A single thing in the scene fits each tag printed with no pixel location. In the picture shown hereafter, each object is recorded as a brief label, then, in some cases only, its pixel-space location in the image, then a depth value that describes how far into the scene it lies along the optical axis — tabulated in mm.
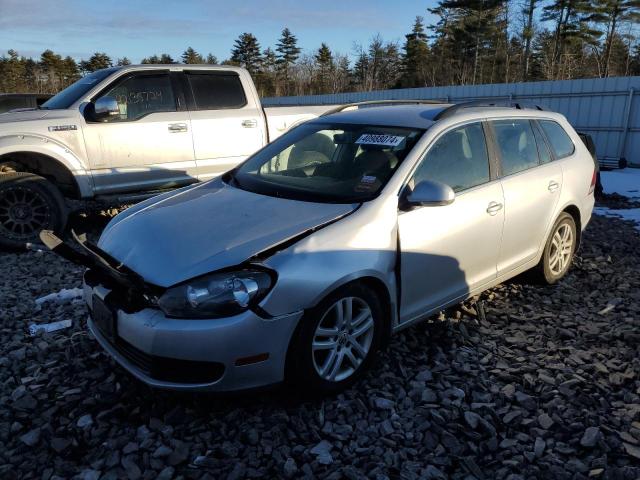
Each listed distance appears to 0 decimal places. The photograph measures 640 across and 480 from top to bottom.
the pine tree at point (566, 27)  36781
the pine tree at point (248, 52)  58875
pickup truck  5840
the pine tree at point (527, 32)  38750
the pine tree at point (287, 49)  60031
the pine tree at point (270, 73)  52247
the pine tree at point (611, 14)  35969
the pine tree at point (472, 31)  41969
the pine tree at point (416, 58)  47125
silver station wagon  2594
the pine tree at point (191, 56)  62766
